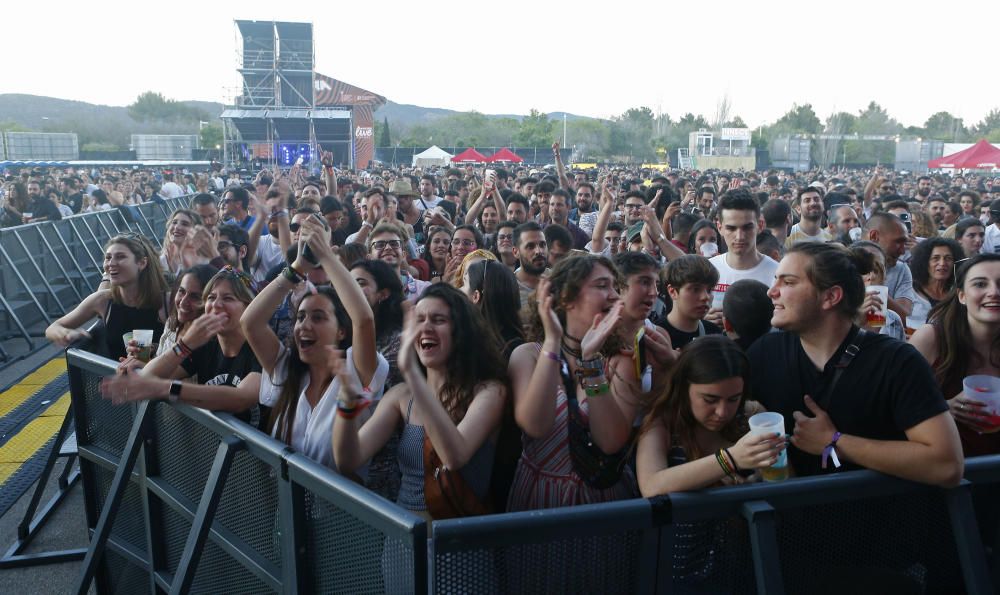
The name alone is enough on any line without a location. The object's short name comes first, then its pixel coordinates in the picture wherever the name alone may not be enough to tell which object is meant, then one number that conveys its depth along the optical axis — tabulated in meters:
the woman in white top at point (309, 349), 3.34
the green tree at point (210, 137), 82.69
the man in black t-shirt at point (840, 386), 2.52
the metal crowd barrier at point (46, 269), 10.28
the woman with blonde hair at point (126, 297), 5.19
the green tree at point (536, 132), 77.81
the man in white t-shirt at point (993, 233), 9.23
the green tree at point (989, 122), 110.37
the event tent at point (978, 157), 28.14
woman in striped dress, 2.71
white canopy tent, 44.59
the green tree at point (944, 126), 102.88
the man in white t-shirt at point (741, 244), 5.38
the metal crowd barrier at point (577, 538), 2.19
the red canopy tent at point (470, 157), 34.94
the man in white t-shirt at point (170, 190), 22.80
